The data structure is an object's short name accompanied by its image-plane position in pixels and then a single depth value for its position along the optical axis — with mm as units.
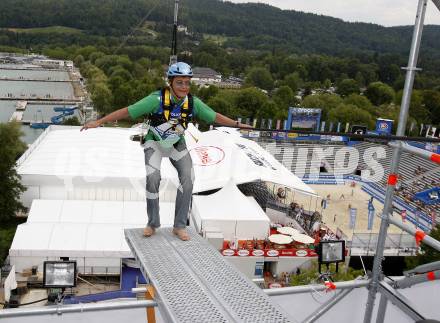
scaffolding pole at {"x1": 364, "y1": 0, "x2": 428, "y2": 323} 3115
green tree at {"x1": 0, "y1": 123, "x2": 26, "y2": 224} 14922
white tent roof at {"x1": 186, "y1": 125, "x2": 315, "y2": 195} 15344
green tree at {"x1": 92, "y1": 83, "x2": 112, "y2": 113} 43281
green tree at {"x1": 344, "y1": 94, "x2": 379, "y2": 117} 46719
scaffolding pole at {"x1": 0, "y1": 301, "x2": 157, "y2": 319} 2766
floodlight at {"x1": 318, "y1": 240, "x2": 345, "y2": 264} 3897
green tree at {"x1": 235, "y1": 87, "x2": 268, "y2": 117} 43744
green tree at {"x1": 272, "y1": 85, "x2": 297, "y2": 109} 48956
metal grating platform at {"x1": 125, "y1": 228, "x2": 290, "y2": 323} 2674
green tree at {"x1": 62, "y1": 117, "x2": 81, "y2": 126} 35181
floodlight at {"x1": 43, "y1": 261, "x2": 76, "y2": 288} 3518
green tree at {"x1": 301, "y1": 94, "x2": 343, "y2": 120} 44406
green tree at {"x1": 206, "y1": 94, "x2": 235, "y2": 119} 40906
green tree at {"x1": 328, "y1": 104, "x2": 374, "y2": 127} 39000
